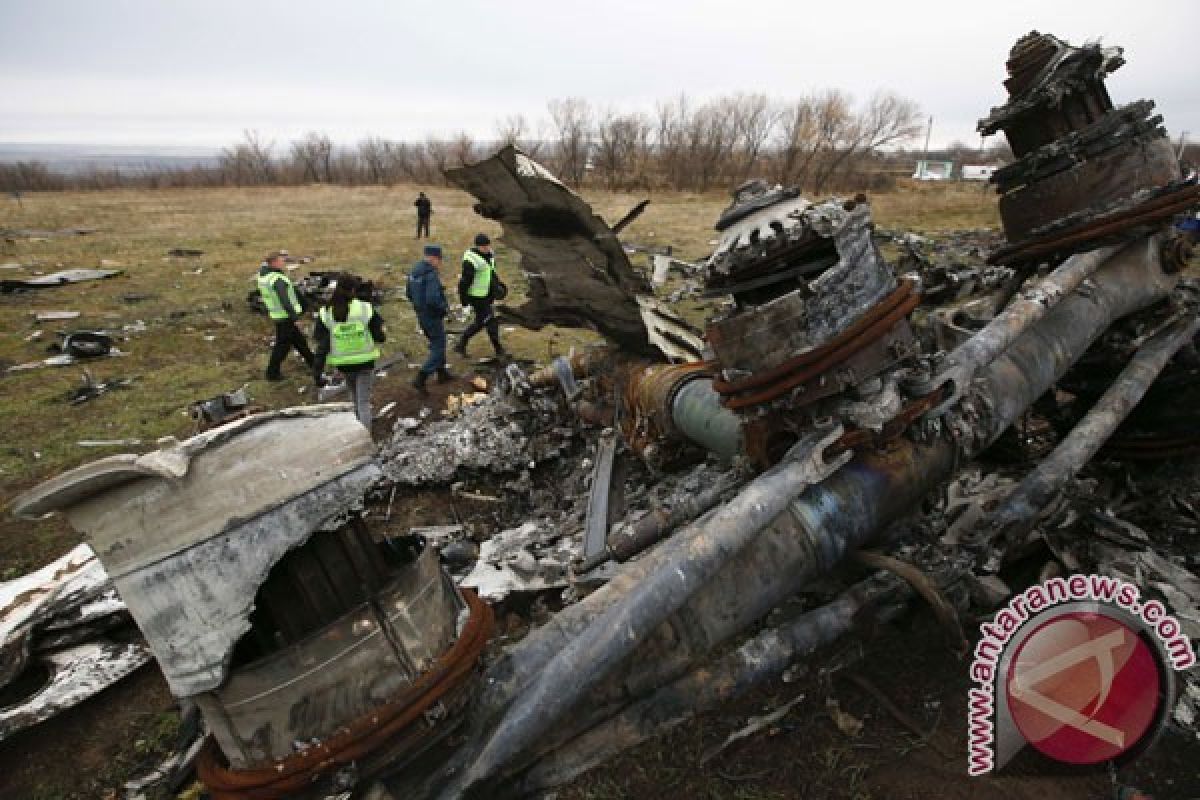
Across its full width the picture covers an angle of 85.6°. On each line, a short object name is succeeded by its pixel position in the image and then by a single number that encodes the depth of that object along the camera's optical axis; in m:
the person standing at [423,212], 18.32
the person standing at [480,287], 8.20
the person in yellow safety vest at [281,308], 7.75
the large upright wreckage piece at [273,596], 1.27
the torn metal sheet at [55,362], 8.75
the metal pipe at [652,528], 2.26
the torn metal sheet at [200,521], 1.25
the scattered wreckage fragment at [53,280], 12.52
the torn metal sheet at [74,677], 3.12
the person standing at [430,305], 7.54
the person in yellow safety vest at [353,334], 5.98
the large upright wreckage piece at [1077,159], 2.64
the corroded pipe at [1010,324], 2.02
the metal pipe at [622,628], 1.38
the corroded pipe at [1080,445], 2.35
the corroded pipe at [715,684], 1.62
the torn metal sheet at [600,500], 3.68
